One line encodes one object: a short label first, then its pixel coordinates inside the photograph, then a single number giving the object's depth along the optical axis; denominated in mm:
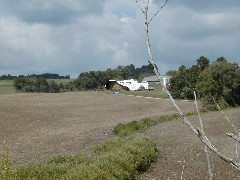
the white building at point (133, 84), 166000
